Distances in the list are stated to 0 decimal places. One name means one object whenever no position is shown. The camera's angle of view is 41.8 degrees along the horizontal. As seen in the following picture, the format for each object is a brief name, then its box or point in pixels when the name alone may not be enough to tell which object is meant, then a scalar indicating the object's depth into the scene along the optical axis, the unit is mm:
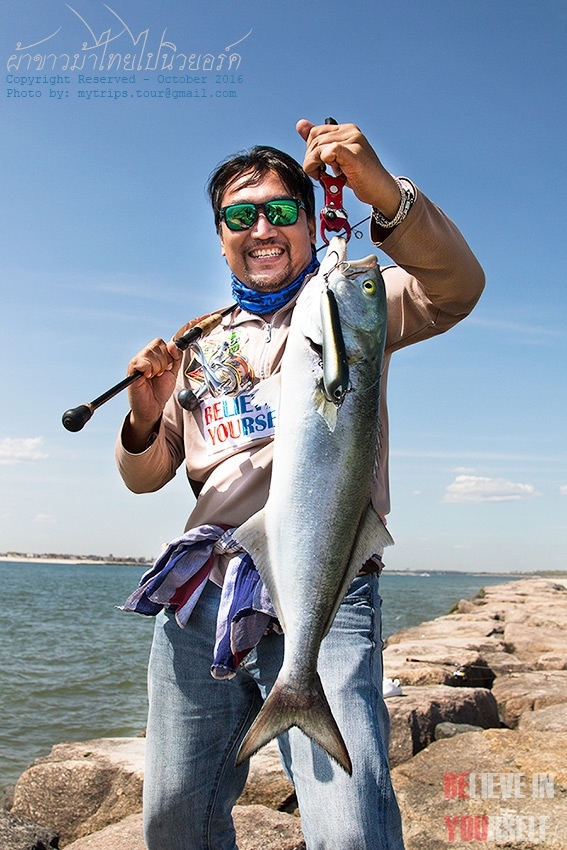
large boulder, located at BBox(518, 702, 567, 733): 5950
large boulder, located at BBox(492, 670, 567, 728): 7262
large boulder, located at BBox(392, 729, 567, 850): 4098
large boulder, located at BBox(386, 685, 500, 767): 5738
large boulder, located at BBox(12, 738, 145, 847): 5305
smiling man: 2363
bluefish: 2166
